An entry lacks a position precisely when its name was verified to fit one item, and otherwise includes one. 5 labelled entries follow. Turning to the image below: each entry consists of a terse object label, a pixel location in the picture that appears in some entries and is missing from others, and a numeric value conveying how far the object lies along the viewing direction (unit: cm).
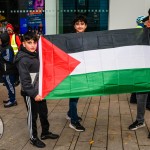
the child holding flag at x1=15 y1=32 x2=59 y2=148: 434
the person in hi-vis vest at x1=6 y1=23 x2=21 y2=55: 789
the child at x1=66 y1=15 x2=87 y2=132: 508
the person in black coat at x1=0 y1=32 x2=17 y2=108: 664
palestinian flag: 449
